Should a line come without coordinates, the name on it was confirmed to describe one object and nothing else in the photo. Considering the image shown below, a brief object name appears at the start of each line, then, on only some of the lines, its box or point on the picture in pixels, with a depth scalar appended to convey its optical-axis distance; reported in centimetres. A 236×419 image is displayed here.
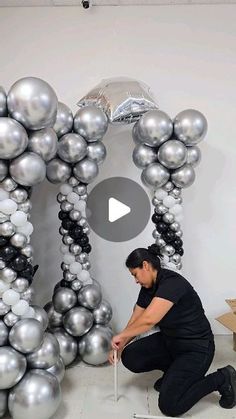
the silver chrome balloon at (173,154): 258
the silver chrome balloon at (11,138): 189
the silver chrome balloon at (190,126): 260
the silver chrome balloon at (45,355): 212
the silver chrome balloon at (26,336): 204
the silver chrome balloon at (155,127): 256
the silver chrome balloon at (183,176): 267
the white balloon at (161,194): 273
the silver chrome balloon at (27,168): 200
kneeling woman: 210
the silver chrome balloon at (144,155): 269
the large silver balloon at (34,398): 197
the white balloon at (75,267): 272
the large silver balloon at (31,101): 190
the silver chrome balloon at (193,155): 271
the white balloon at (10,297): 208
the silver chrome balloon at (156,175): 265
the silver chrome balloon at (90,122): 249
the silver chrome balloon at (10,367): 197
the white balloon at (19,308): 210
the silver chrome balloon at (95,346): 263
